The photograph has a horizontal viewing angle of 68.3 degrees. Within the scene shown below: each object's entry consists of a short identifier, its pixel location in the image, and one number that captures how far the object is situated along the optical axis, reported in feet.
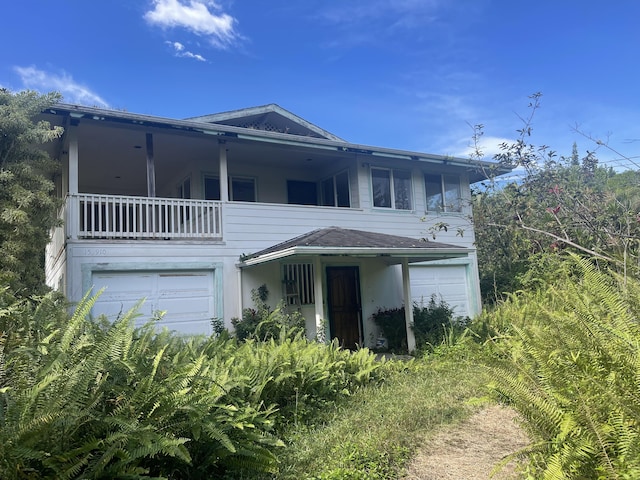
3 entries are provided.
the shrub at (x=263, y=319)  32.68
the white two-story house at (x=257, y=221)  32.53
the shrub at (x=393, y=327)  39.42
